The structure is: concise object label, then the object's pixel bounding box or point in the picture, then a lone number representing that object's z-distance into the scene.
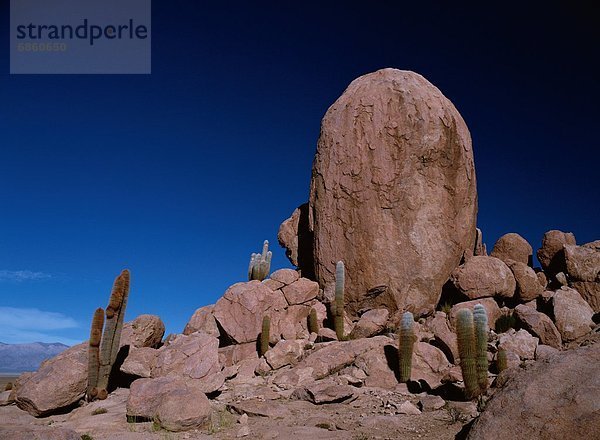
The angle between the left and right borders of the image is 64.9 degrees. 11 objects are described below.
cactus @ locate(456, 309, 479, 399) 9.71
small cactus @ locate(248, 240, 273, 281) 17.83
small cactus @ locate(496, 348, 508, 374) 11.08
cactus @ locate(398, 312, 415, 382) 11.48
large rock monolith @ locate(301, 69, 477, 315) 16.98
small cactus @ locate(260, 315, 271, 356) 14.11
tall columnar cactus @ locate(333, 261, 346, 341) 15.11
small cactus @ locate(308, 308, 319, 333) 15.51
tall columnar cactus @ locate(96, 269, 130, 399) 12.23
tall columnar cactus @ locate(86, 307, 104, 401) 11.79
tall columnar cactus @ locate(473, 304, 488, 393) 9.97
